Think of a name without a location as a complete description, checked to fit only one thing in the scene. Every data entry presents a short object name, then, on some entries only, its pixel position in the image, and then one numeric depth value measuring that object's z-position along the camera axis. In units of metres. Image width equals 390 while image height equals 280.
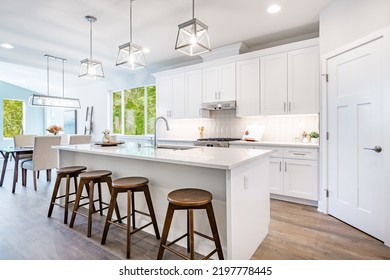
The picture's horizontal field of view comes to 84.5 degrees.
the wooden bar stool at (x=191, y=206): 1.50
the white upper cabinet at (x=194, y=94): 4.52
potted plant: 3.31
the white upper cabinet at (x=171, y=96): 4.82
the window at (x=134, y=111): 5.90
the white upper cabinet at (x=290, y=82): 3.23
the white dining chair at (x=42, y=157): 4.14
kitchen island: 1.60
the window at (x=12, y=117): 8.55
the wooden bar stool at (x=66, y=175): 2.65
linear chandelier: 5.04
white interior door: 2.22
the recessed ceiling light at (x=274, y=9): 2.82
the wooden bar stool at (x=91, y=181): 2.28
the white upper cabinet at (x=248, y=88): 3.78
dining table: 4.13
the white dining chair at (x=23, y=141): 5.29
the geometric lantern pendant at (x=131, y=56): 2.64
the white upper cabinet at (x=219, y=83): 4.07
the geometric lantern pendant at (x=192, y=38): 2.12
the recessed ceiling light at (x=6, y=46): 4.07
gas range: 3.83
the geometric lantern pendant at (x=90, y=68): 3.11
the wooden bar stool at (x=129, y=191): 1.88
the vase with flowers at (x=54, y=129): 5.20
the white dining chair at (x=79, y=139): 4.58
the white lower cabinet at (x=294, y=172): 3.10
